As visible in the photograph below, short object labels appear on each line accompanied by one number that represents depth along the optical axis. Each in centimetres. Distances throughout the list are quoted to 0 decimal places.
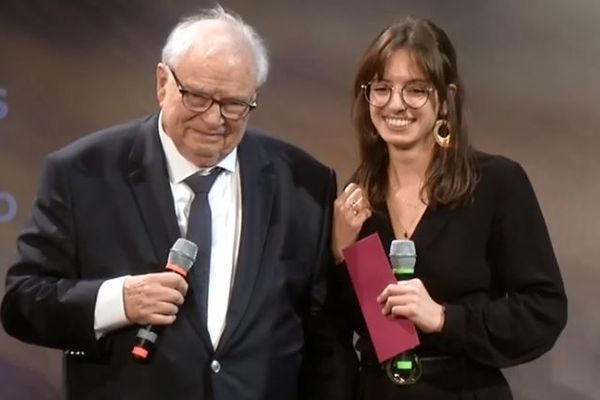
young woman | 1009
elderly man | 994
